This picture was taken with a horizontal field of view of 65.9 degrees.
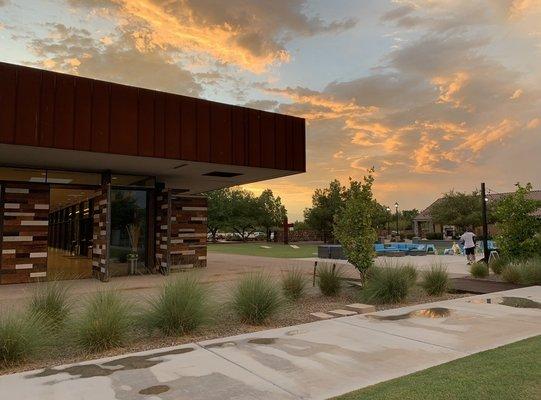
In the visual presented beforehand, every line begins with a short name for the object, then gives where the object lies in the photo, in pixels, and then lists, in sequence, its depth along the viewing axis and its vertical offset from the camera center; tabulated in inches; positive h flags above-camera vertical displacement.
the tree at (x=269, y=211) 2390.5 +125.3
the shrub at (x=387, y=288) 353.7 -48.5
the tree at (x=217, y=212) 2261.3 +106.9
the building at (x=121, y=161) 401.1 +84.2
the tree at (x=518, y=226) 559.8 +6.7
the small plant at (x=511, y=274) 472.4 -49.1
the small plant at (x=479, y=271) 524.7 -50.2
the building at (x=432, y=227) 2328.2 +29.3
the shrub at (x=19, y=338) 195.2 -50.5
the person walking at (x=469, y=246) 752.3 -26.9
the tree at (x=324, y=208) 1983.3 +112.1
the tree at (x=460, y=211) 2033.7 +102.7
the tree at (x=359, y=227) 391.2 +4.4
